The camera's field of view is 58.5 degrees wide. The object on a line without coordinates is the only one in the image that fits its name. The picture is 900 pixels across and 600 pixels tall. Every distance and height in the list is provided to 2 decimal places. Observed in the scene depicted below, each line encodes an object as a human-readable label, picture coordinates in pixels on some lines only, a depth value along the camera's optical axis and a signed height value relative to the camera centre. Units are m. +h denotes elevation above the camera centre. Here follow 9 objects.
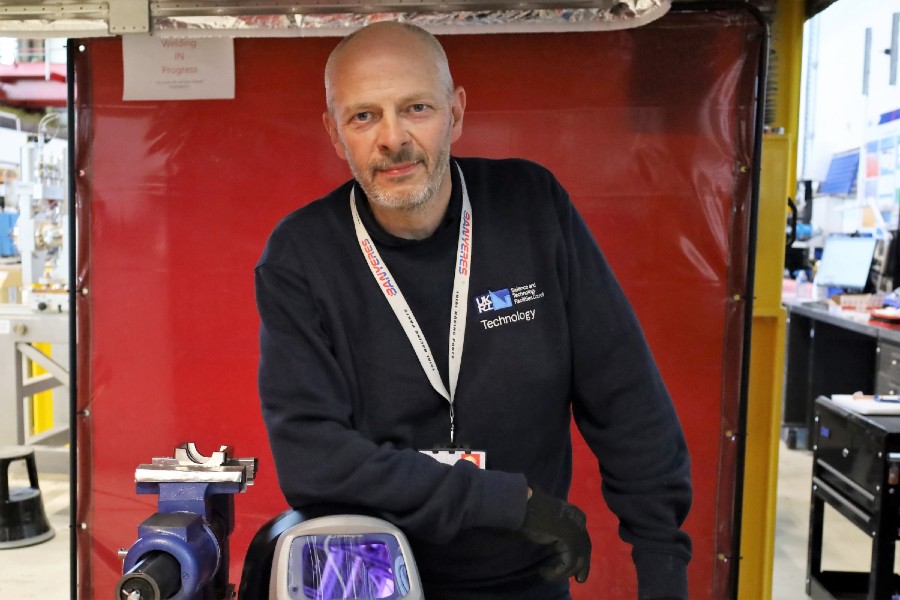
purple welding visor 1.04 -0.44
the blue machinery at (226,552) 1.05 -0.44
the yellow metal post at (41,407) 5.70 -1.26
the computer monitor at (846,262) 5.69 -0.09
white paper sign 2.63 +0.55
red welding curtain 2.58 +0.09
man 1.40 -0.17
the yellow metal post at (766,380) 2.68 -0.45
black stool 3.90 -1.38
